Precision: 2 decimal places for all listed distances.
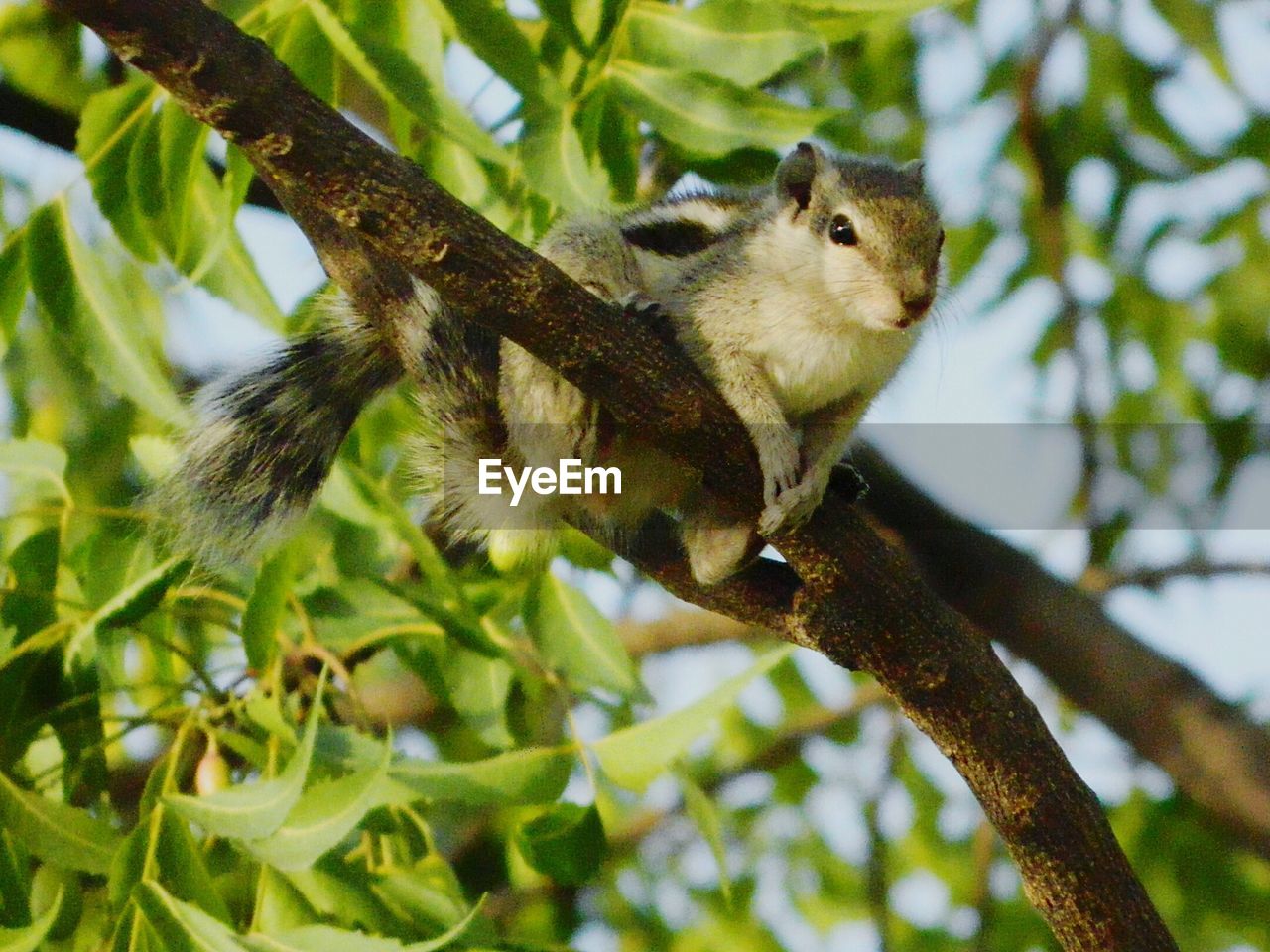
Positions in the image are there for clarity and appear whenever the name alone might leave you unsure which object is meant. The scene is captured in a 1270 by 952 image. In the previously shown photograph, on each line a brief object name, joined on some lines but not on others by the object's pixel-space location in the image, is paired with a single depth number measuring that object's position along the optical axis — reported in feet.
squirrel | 16.44
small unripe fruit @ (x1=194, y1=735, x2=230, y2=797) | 16.60
